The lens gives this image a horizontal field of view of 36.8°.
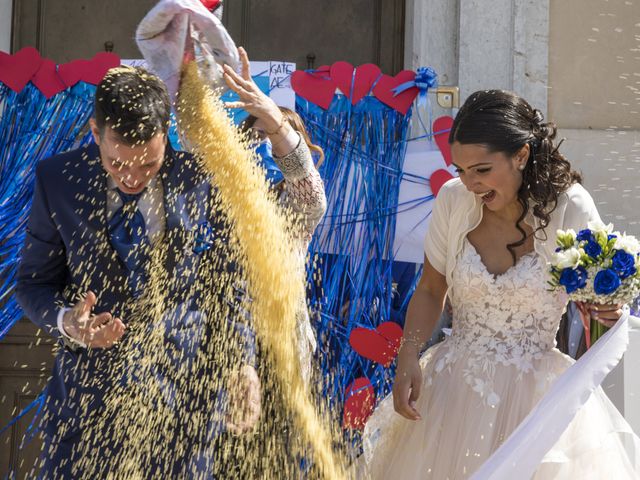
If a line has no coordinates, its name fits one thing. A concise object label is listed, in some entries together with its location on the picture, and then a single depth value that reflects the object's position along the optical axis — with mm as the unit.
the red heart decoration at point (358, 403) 4247
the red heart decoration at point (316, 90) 4672
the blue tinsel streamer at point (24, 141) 4566
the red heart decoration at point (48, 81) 4715
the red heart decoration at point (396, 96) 4695
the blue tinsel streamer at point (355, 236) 4445
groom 2850
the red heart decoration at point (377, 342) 4348
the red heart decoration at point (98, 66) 4715
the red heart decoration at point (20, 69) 4719
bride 3037
